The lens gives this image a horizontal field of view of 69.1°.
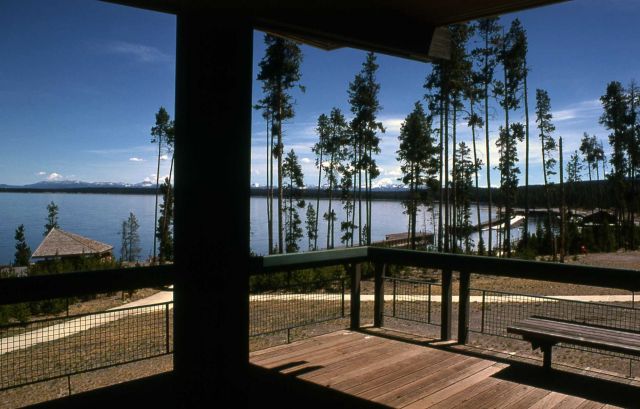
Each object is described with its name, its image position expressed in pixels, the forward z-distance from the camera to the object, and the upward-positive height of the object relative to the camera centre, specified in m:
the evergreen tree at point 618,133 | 36.06 +6.82
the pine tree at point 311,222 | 51.12 -0.66
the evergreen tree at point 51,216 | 55.51 -0.14
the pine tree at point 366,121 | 30.38 +6.52
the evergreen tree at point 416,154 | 36.03 +4.85
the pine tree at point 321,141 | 40.94 +6.78
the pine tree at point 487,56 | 26.14 +9.20
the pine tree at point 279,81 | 24.52 +7.57
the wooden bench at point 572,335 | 3.27 -0.89
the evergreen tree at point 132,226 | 63.25 -1.52
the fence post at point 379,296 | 4.96 -0.86
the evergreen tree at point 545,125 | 36.74 +7.29
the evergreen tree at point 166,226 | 29.17 -0.82
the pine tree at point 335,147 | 39.31 +6.13
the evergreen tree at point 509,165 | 35.60 +4.11
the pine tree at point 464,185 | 38.94 +2.79
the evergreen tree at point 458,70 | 24.33 +7.96
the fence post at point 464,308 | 4.34 -0.86
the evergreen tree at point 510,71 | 26.56 +8.65
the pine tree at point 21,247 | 37.81 -2.78
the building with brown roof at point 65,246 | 34.94 -2.41
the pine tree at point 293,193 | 45.19 +2.22
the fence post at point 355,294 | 4.94 -0.83
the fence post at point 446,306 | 4.42 -0.86
